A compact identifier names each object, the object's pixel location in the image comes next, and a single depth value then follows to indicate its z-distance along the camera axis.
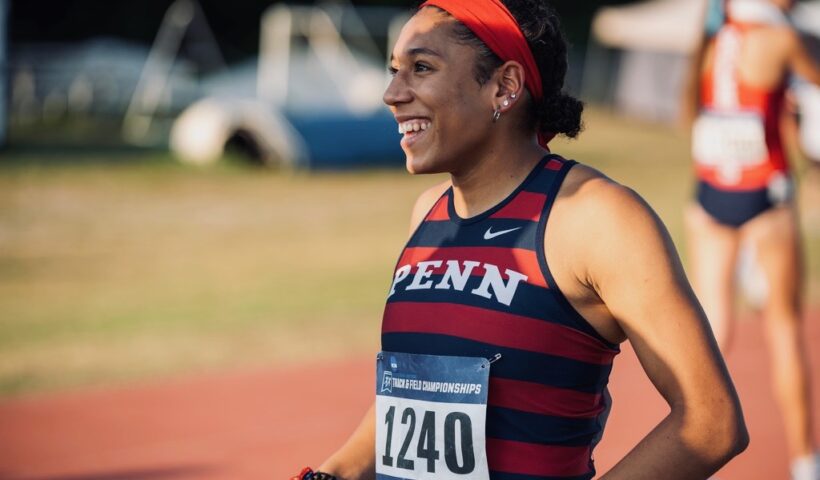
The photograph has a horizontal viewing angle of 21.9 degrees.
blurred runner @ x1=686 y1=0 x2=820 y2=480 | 10.37
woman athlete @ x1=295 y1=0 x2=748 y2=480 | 4.01
